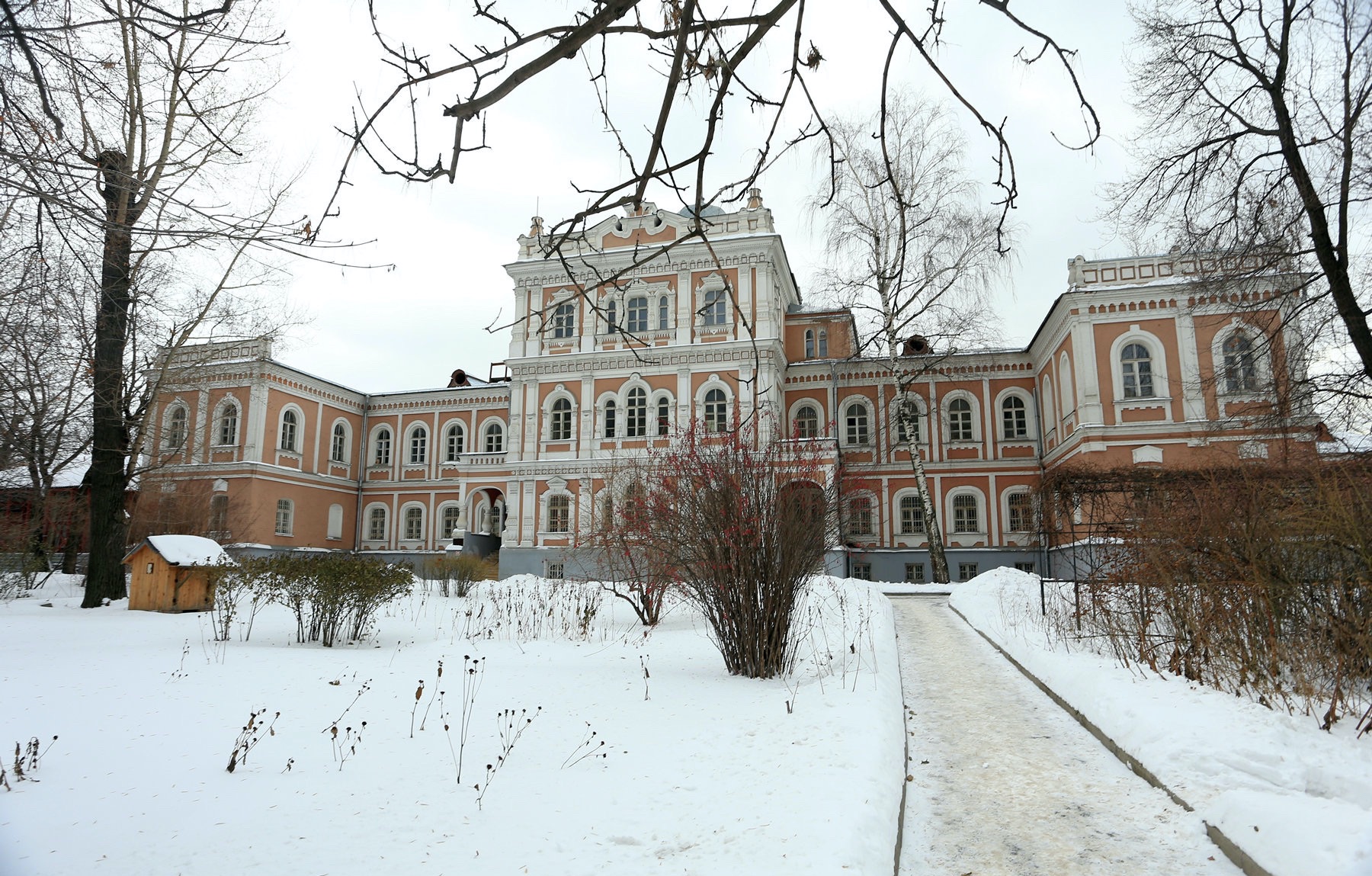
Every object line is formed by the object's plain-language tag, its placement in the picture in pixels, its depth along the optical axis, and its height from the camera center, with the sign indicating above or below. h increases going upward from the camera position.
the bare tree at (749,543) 7.45 +0.10
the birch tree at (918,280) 20.03 +7.02
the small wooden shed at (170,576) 12.70 -0.33
